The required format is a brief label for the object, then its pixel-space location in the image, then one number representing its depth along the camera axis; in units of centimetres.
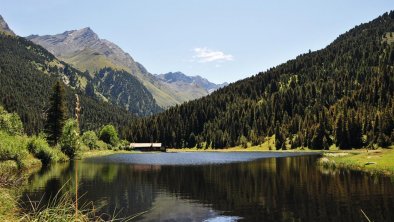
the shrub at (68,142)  13824
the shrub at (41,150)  11206
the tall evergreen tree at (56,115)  14050
